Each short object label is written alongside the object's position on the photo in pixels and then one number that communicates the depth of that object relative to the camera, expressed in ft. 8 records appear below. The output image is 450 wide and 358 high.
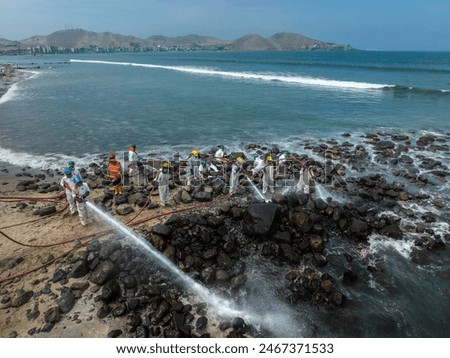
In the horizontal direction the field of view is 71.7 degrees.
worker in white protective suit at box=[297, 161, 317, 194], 48.43
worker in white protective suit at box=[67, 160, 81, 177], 38.90
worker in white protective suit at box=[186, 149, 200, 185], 49.28
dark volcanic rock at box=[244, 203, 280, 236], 36.52
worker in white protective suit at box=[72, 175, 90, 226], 37.15
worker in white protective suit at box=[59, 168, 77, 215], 36.92
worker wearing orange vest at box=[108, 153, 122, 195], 49.65
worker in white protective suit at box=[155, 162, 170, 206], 40.55
